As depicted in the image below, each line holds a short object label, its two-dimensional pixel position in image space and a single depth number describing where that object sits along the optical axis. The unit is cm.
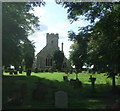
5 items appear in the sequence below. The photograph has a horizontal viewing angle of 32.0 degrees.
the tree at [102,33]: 1255
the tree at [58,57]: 3088
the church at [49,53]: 3313
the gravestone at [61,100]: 934
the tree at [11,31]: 1614
